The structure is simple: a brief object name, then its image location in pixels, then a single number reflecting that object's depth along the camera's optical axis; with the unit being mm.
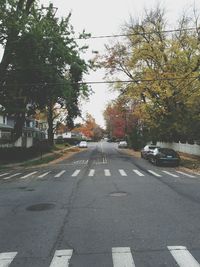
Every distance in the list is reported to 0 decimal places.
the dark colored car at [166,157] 18203
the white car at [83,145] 47702
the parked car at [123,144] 45626
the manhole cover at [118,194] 8483
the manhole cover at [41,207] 7000
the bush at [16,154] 20757
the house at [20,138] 24851
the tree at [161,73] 22853
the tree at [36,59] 17444
